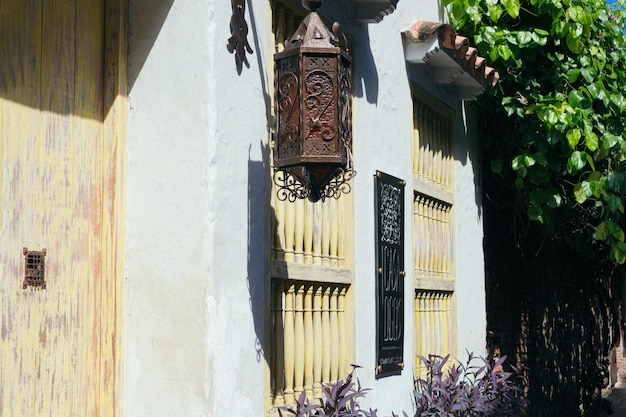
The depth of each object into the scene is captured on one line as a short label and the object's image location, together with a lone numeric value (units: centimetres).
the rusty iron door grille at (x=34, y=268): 372
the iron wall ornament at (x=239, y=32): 436
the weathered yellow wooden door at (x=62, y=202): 366
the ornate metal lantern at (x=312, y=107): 433
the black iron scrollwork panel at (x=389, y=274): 618
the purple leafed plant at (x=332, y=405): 474
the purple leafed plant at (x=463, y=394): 626
